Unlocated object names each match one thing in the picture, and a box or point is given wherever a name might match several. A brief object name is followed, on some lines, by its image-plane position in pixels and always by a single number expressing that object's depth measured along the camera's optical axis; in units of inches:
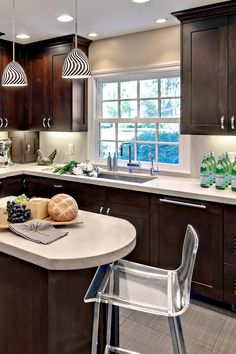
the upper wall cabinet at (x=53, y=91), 159.6
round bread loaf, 75.6
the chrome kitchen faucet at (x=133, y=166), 149.9
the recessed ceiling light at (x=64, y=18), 125.9
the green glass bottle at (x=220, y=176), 114.1
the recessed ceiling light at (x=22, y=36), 153.8
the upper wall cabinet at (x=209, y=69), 112.5
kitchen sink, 143.8
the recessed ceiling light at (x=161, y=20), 129.4
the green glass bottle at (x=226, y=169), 116.0
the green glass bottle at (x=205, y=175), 118.0
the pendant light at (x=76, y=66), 93.7
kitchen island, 60.6
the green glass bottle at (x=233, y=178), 110.1
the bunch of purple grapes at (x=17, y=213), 74.4
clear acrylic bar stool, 62.5
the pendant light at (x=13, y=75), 105.0
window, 144.9
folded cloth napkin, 66.7
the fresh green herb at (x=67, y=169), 147.4
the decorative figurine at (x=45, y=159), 175.5
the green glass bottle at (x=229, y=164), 117.5
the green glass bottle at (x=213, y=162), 122.0
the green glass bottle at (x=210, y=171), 119.7
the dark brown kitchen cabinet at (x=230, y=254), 102.4
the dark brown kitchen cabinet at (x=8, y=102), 165.5
